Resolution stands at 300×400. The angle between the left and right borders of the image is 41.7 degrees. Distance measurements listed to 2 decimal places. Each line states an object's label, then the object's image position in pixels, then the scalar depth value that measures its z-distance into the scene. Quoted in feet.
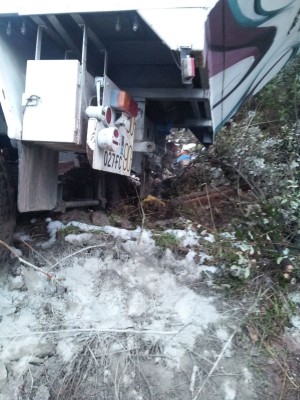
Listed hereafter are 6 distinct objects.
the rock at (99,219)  10.85
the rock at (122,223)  10.91
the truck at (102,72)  6.90
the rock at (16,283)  8.64
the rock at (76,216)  10.82
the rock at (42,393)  6.66
